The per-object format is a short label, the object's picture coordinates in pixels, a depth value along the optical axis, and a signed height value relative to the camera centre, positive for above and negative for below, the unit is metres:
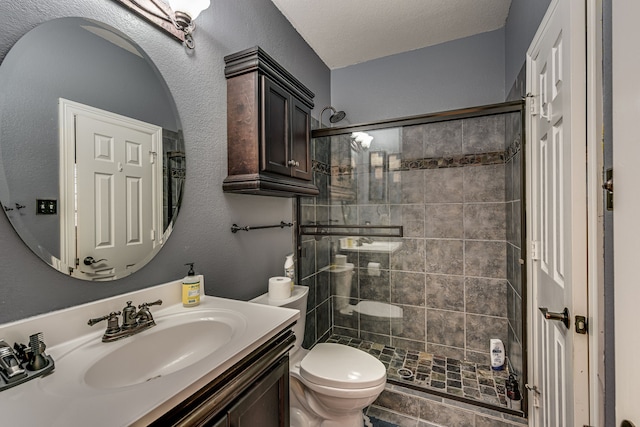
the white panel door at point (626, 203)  0.48 +0.01
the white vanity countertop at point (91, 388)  0.53 -0.37
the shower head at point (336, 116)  2.59 +0.89
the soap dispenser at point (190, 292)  1.17 -0.32
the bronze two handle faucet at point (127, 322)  0.90 -0.35
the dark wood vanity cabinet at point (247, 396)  0.65 -0.49
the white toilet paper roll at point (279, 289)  1.62 -0.43
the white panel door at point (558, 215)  0.87 -0.01
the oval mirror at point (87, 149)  0.81 +0.22
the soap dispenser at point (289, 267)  1.85 -0.35
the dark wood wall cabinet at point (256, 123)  1.44 +0.47
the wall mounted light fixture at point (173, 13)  1.15 +0.84
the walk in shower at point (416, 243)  2.10 -0.24
